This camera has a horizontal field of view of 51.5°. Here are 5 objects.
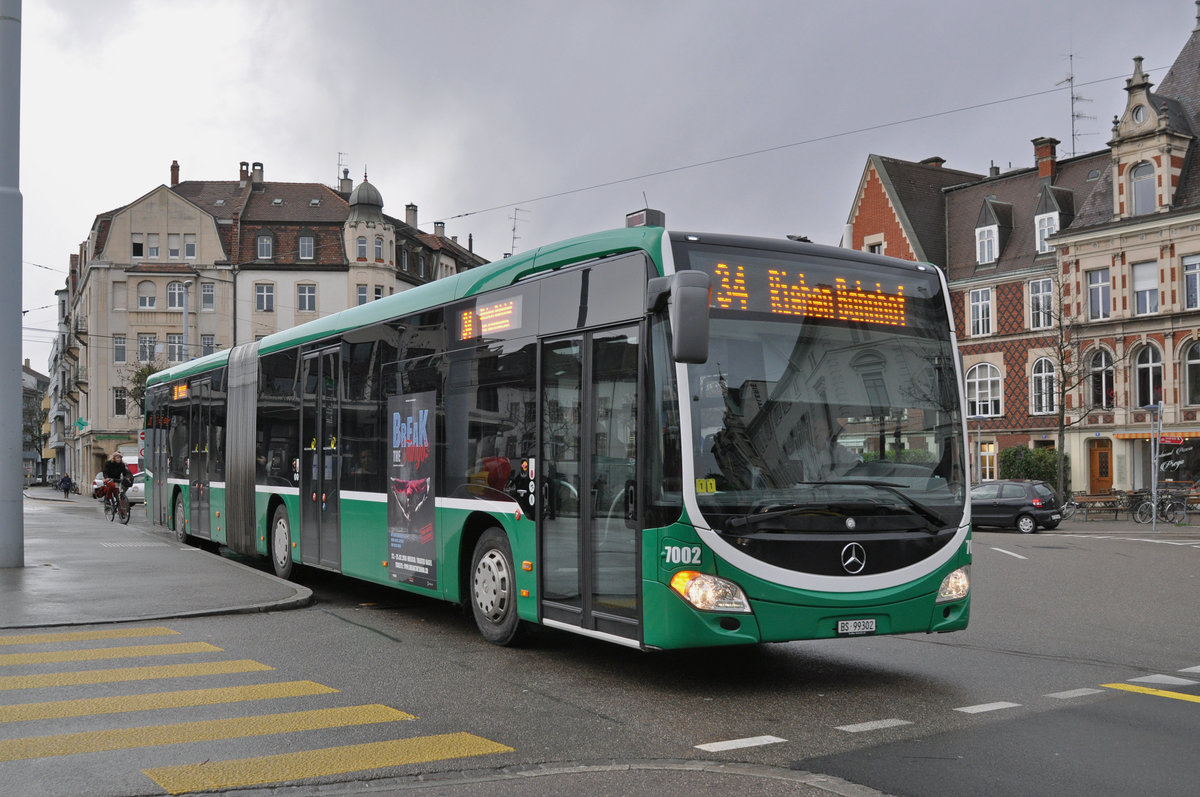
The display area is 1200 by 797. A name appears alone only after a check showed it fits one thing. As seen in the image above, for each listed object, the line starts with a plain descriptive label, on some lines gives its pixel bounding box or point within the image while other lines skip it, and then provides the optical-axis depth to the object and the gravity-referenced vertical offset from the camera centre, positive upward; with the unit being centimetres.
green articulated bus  796 +3
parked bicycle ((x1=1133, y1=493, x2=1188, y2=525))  3662 -196
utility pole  1571 +224
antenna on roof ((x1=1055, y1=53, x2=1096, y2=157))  5884 +1568
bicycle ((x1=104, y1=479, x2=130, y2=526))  3391 -134
